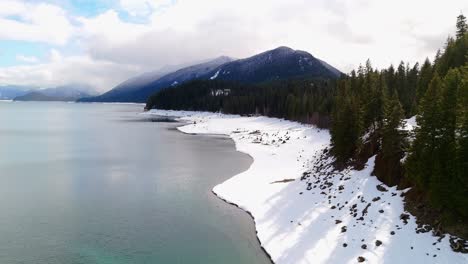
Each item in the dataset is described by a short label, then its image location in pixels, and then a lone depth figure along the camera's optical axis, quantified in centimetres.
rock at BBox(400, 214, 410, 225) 2775
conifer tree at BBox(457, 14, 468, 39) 7956
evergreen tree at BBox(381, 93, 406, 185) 3538
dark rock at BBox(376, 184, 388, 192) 3394
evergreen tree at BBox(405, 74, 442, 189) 2820
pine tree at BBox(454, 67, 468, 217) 2433
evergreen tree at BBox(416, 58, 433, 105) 6623
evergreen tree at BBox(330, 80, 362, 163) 4678
